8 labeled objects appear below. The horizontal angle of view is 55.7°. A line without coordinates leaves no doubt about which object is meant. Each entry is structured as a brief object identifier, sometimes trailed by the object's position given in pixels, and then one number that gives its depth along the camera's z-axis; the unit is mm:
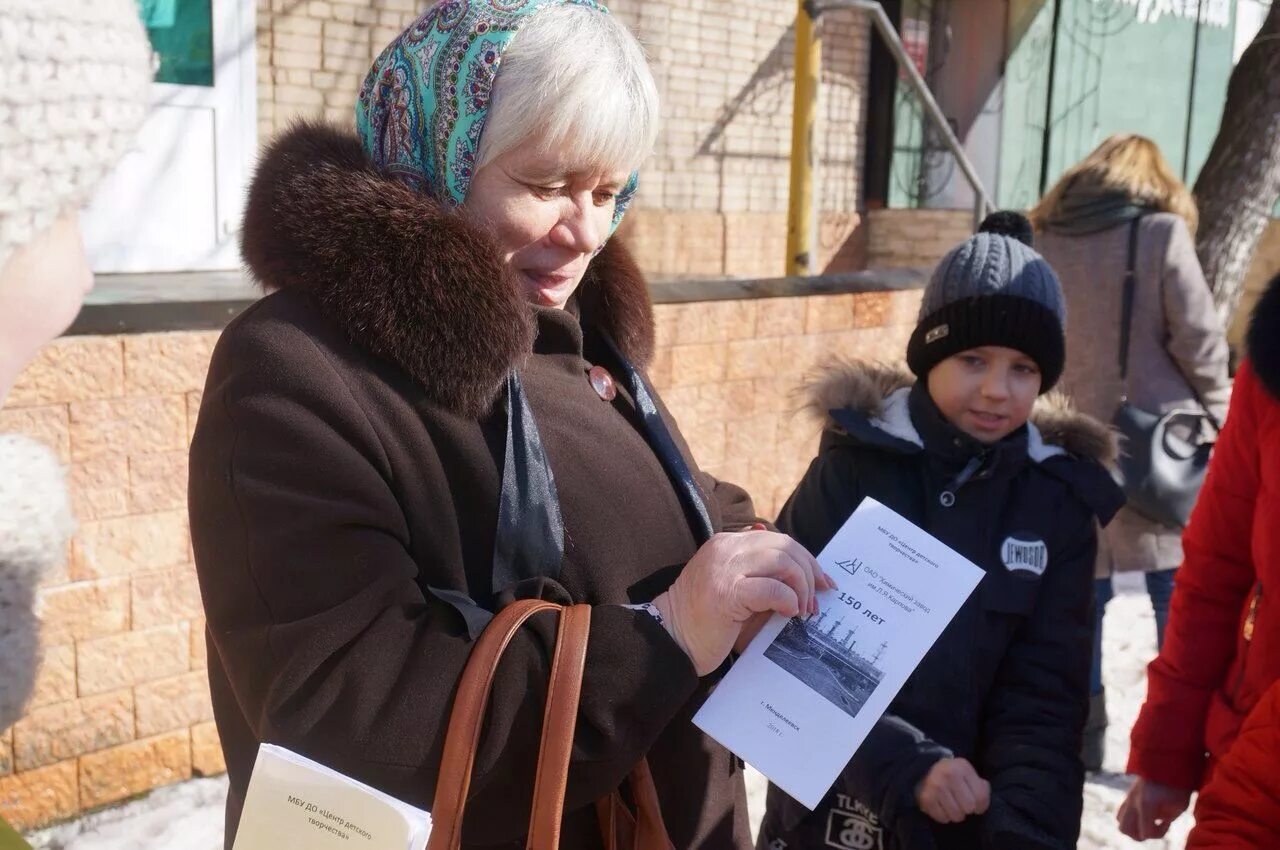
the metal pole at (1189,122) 10445
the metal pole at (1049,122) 9820
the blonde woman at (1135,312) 3686
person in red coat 1985
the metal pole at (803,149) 5586
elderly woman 1240
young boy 1993
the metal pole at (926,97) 6227
